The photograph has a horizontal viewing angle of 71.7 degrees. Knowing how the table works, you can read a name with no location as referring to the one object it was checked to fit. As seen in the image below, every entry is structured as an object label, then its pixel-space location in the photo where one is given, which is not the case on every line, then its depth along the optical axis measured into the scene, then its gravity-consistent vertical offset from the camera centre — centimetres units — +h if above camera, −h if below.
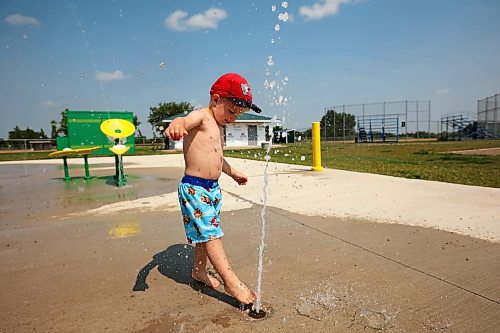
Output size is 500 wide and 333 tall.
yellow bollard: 920 -52
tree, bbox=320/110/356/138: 4016 +117
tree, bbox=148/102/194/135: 5447 +444
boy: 226 -21
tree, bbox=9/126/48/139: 5645 +152
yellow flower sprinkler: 813 +19
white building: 3901 +56
